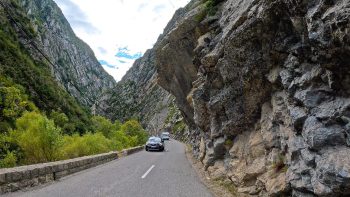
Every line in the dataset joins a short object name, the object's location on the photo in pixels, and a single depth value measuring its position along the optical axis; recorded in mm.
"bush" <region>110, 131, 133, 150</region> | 46097
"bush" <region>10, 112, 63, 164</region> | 17281
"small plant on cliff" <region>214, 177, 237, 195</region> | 10811
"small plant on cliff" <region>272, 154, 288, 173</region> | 8344
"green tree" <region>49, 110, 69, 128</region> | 57631
